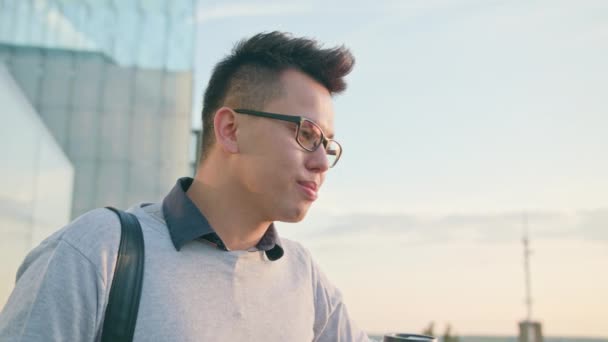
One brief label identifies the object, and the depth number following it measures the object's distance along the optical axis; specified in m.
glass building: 17.78
